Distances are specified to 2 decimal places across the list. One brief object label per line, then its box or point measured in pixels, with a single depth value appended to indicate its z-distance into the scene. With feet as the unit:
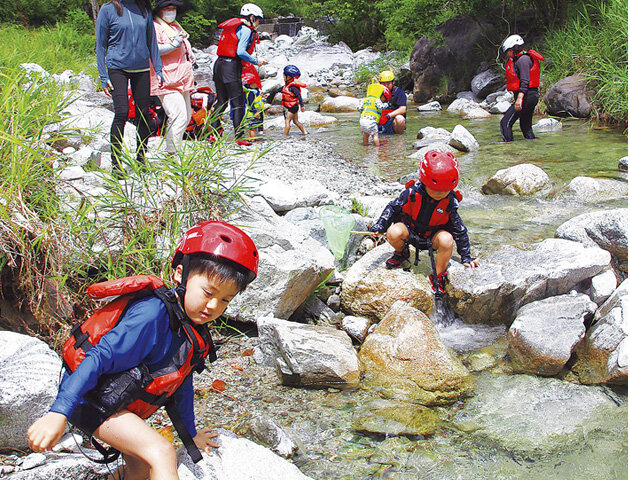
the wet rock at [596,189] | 19.51
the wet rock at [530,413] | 8.76
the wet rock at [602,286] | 12.25
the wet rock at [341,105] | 46.09
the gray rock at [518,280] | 12.49
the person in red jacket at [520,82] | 30.04
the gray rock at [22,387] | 7.38
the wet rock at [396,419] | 9.02
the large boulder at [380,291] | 13.01
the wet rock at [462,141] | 28.89
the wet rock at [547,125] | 33.50
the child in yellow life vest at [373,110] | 30.17
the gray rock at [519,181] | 20.81
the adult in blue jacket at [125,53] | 15.34
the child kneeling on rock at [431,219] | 13.32
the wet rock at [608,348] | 9.85
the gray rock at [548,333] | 10.60
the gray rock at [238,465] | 6.68
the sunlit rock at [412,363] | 10.15
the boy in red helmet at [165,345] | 5.97
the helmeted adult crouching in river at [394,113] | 32.76
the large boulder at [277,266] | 11.58
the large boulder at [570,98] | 34.60
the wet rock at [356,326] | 12.30
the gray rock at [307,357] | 10.17
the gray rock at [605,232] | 13.50
